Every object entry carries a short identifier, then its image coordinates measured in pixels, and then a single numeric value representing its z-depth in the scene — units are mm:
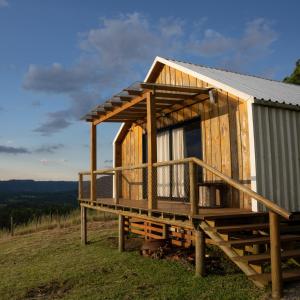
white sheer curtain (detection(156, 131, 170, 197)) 11781
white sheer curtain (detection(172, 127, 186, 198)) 11078
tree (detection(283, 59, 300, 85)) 23641
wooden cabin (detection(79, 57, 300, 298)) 6941
